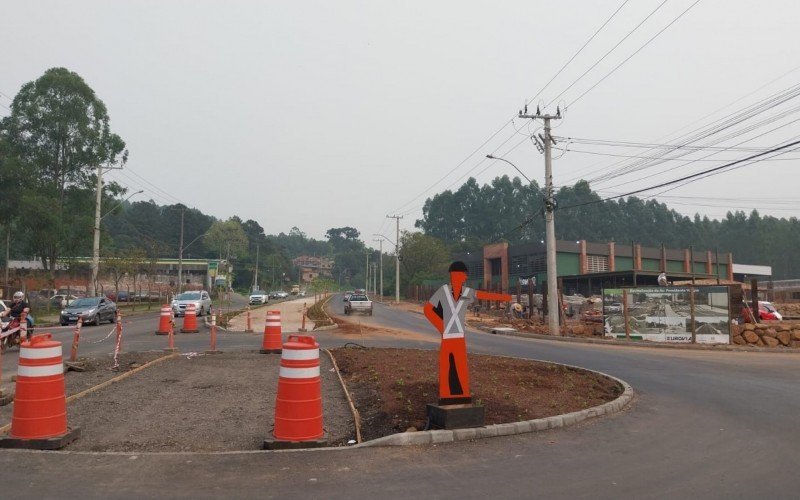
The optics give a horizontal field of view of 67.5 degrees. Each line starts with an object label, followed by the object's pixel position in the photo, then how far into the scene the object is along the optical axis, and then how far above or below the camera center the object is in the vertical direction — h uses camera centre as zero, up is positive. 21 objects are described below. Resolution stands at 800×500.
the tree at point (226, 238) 129.25 +10.92
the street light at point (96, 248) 40.76 +2.63
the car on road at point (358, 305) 44.00 -1.24
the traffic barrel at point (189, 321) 24.67 -1.43
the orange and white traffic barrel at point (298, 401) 6.43 -1.23
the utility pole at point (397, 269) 75.94 +2.49
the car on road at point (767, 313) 31.62 -1.16
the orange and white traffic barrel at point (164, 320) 21.92 -1.32
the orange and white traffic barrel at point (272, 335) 16.34 -1.31
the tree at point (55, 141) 46.19 +11.45
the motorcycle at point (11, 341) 16.91 -1.55
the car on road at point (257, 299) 61.62 -1.20
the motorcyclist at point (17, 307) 16.61 -0.60
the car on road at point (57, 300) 48.84 -1.21
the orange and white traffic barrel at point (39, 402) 6.34 -1.25
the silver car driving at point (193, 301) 35.53 -0.89
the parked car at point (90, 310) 29.81 -1.24
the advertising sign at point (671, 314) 22.52 -0.91
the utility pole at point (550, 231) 27.33 +2.72
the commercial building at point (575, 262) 62.53 +3.20
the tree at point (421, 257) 90.19 +4.75
